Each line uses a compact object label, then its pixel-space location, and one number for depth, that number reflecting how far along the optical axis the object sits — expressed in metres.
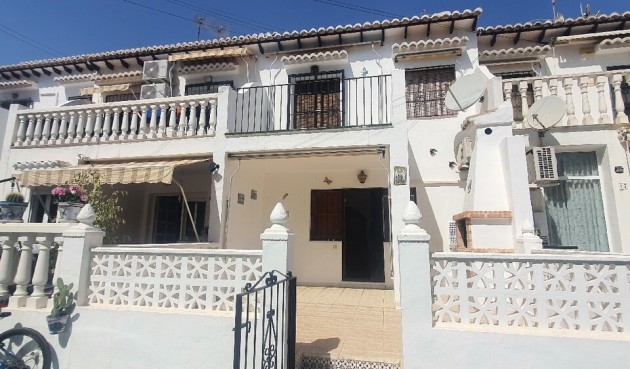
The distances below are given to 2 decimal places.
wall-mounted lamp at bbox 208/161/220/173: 8.89
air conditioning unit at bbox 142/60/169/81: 12.21
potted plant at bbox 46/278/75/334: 5.29
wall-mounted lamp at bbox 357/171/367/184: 11.42
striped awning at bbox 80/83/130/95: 12.74
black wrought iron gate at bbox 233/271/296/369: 4.41
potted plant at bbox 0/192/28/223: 6.43
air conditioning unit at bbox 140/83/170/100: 12.16
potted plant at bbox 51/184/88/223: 6.45
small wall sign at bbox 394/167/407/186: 8.02
